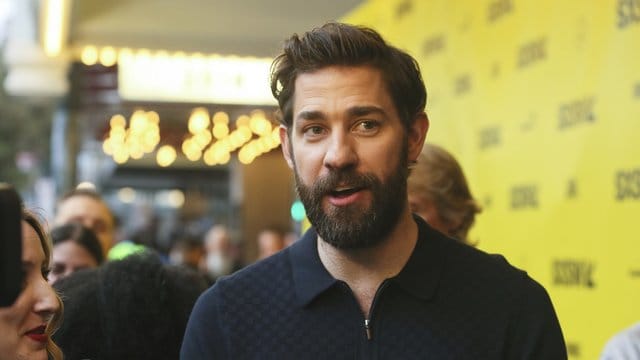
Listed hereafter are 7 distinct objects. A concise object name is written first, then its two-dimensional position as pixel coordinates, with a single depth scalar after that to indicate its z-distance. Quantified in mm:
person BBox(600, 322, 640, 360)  2109
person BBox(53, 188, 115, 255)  6004
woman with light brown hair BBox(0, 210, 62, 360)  2480
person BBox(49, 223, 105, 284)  4875
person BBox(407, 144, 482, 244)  3805
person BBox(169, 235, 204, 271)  11863
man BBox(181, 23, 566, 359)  2480
